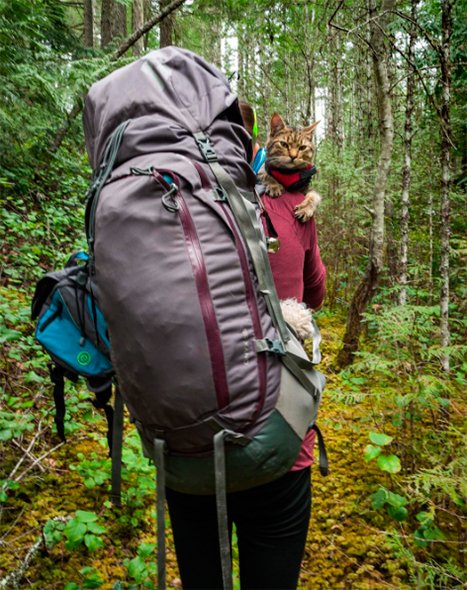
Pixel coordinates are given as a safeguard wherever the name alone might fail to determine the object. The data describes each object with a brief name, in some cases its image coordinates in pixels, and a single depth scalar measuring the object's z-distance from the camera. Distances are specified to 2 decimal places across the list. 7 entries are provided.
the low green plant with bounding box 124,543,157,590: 2.21
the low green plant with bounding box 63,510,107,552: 2.09
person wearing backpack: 1.21
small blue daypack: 1.30
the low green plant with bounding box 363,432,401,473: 2.58
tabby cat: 1.72
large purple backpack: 0.98
